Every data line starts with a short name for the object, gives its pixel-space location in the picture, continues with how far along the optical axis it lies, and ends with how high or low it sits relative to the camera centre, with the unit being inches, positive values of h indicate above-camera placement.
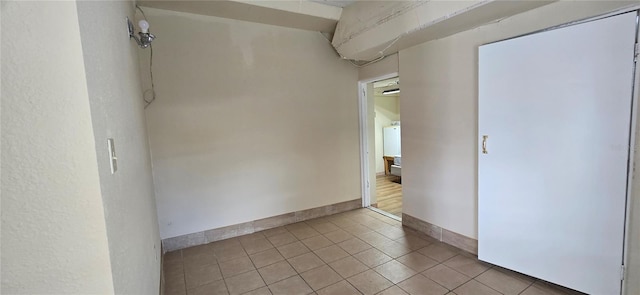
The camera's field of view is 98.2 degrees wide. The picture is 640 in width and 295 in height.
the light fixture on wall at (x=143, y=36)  85.0 +31.1
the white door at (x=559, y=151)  69.2 -10.3
